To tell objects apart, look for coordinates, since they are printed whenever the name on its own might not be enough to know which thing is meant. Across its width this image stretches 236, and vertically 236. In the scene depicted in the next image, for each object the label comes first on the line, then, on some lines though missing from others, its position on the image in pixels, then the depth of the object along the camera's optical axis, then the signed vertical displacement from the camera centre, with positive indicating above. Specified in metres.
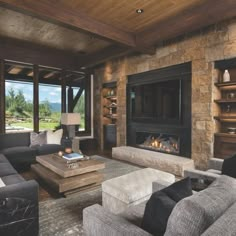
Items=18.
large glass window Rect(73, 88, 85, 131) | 6.79 +0.25
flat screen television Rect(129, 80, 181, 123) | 4.56 +0.33
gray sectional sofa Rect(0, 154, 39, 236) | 1.76 -0.90
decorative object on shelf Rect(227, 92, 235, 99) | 3.83 +0.38
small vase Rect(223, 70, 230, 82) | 3.72 +0.74
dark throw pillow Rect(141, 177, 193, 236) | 1.17 -0.57
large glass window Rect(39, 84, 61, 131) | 6.00 +0.25
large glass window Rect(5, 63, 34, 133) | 5.45 +0.47
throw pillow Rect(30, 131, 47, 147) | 4.84 -0.64
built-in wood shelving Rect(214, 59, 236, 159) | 3.65 +0.01
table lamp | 5.28 -0.19
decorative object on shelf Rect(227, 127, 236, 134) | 3.71 -0.30
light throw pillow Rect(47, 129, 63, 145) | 4.93 -0.59
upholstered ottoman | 2.12 -0.87
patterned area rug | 2.09 -1.25
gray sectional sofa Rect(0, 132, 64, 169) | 4.16 -0.81
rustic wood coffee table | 2.88 -1.00
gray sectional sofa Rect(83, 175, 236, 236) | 0.97 -0.54
